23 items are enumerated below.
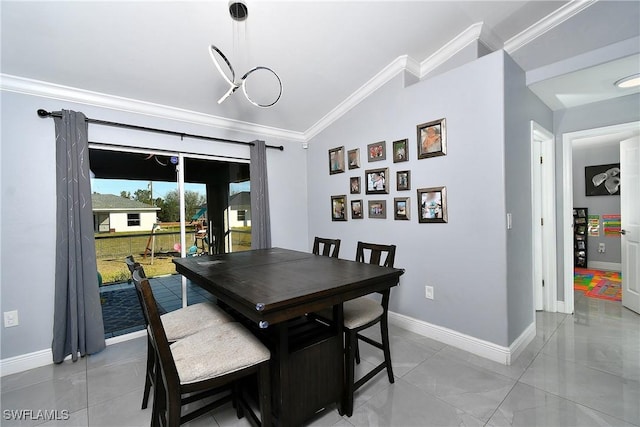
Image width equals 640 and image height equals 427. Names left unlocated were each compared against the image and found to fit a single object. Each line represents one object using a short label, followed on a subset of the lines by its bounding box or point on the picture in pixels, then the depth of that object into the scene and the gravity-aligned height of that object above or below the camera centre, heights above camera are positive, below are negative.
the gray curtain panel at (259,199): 3.64 +0.15
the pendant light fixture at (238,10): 1.95 +1.47
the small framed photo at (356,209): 3.39 -0.02
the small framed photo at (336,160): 3.61 +0.64
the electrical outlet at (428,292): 2.70 -0.86
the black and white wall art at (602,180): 4.72 +0.34
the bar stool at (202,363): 1.18 -0.71
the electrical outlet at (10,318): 2.25 -0.81
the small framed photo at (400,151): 2.85 +0.57
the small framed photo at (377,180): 3.06 +0.30
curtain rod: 2.36 +0.89
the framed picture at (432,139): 2.54 +0.62
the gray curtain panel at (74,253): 2.36 -0.32
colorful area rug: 3.72 -1.29
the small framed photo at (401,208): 2.85 -0.03
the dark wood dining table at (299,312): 1.33 -0.49
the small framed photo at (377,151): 3.06 +0.63
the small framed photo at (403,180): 2.83 +0.26
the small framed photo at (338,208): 3.62 +0.00
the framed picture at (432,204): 2.56 +0.00
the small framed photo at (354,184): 3.41 +0.29
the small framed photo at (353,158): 3.39 +0.61
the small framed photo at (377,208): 3.10 -0.02
